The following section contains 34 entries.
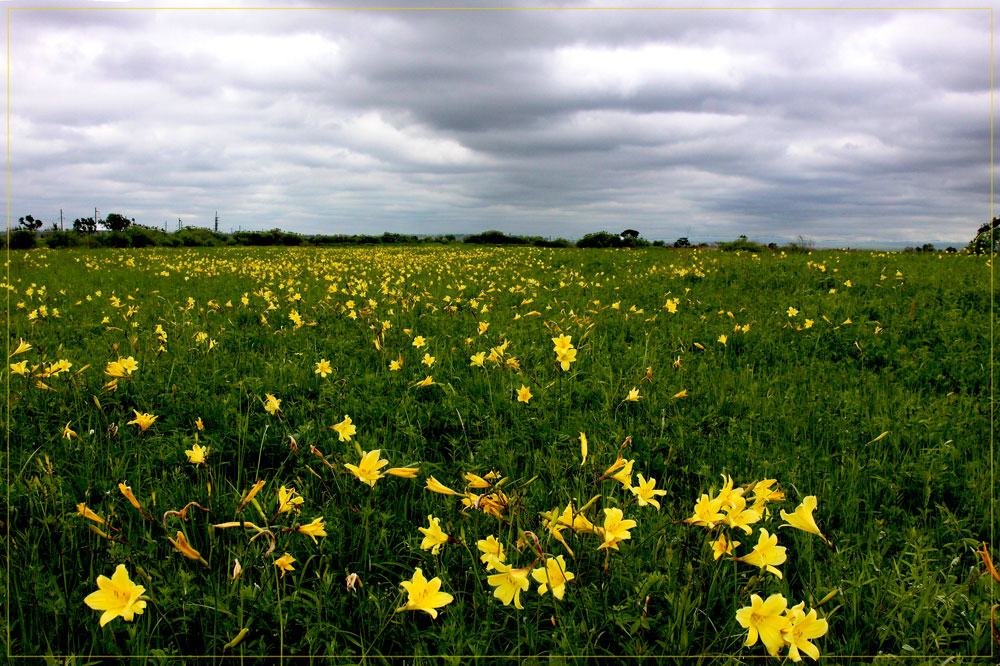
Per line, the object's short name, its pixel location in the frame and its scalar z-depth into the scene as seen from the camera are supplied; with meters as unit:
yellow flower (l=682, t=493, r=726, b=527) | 1.58
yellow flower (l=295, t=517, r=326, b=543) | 1.64
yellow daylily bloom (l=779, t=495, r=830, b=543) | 1.59
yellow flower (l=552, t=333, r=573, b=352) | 3.23
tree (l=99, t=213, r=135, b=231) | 40.38
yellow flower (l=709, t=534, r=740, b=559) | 1.60
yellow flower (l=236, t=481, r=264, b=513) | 1.66
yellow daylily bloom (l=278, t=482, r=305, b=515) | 1.69
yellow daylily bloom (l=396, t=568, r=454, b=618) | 1.43
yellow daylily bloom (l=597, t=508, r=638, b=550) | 1.56
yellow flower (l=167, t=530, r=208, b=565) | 1.53
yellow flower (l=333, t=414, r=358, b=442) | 2.36
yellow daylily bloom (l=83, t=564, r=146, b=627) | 1.33
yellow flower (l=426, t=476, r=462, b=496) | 1.74
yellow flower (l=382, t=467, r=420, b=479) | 1.69
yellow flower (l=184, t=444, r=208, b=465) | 2.13
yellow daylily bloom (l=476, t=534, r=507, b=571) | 1.55
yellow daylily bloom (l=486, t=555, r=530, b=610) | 1.43
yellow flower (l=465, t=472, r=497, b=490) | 1.76
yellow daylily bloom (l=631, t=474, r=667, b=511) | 1.71
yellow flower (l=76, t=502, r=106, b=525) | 1.73
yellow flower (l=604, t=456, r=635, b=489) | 1.78
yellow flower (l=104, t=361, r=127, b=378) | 2.67
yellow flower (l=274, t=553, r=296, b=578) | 1.66
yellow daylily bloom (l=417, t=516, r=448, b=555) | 1.64
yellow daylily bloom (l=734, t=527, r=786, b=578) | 1.54
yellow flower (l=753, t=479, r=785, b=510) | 1.66
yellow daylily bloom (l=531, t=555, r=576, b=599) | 1.48
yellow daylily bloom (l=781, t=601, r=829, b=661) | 1.28
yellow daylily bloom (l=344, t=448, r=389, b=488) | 1.70
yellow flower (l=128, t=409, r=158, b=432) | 2.30
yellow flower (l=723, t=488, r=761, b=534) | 1.51
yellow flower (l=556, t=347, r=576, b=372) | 3.16
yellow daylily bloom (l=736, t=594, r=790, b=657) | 1.32
